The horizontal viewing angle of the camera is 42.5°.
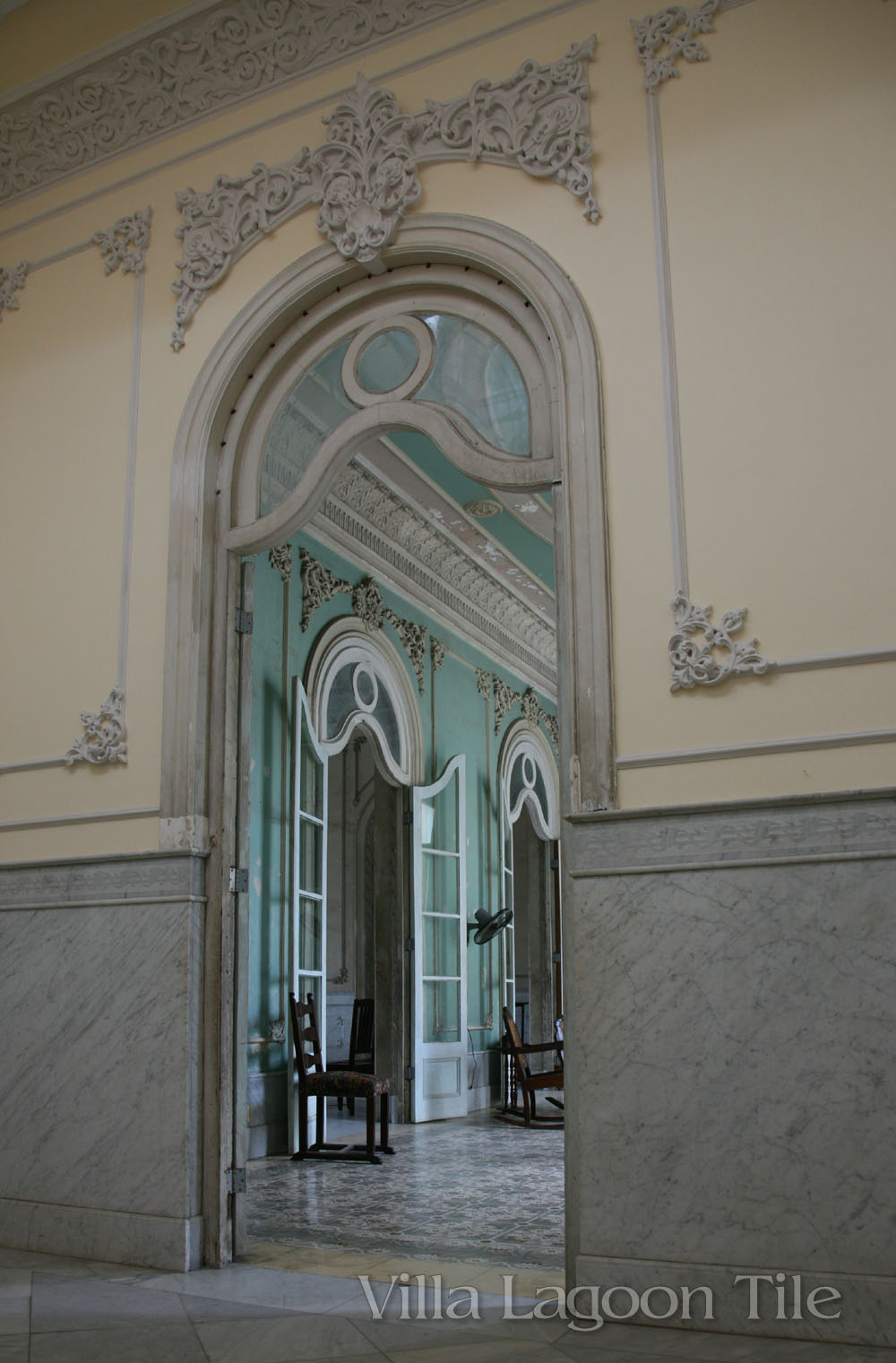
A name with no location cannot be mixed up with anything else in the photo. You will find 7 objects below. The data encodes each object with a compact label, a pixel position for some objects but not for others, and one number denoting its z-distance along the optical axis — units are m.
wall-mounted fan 9.65
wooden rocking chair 8.08
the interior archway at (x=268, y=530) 3.90
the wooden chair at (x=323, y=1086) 6.31
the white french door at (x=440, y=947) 8.57
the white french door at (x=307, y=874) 6.88
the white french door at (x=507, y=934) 10.44
